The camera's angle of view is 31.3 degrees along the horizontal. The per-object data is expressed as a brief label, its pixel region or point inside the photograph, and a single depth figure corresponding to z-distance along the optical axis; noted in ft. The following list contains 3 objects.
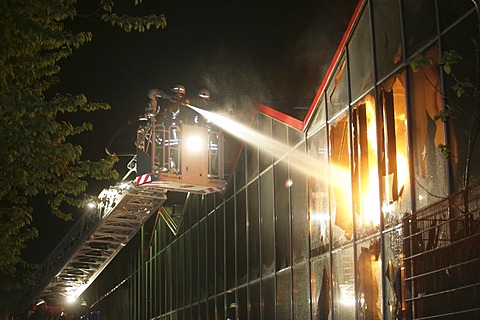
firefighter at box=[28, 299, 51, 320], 76.64
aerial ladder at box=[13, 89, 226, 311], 63.82
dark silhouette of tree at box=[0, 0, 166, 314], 42.65
